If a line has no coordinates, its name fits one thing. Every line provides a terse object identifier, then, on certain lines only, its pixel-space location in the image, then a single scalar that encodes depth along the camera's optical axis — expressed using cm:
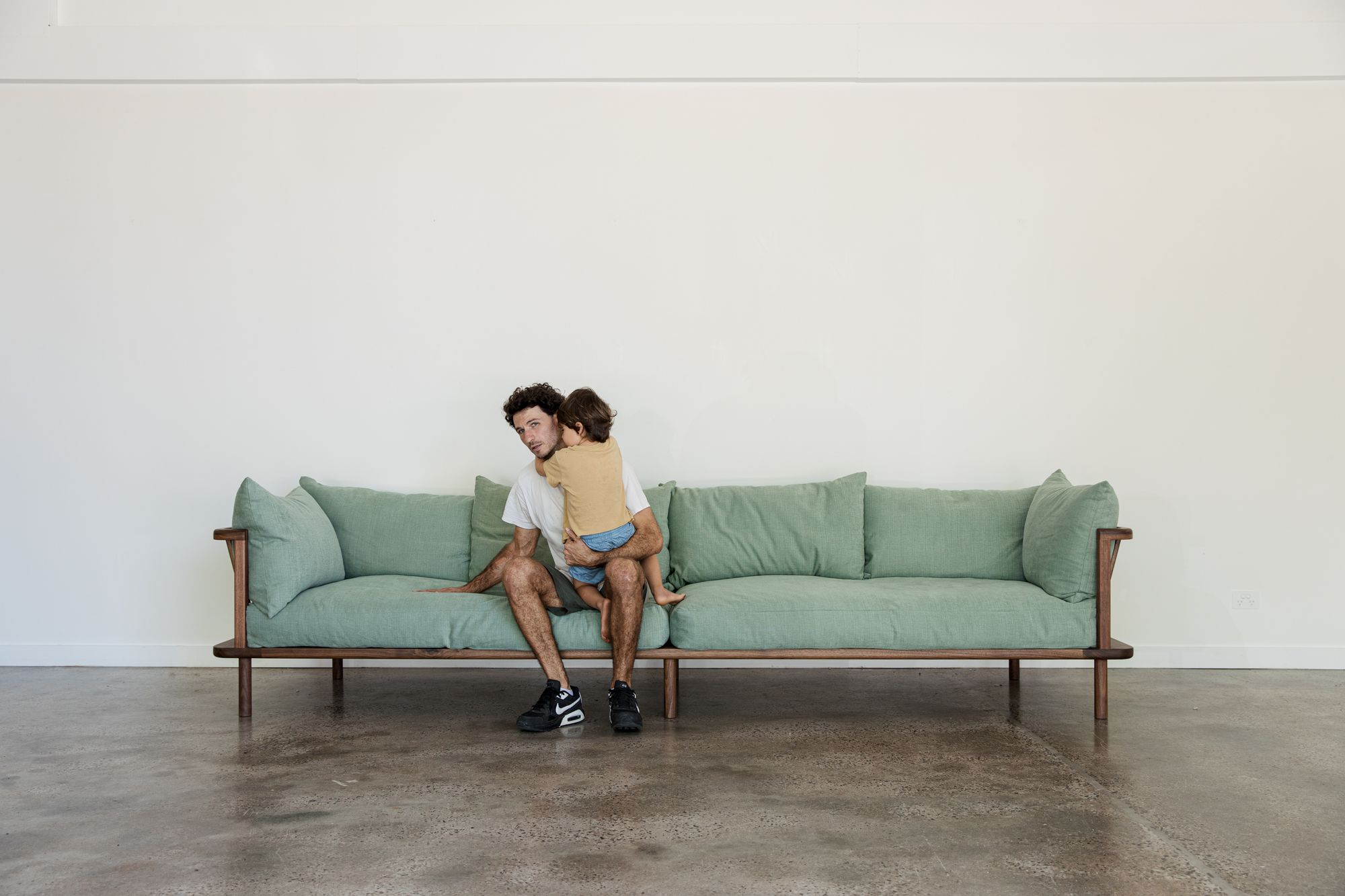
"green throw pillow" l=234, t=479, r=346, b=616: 380
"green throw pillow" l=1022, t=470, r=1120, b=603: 377
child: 361
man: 359
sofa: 373
